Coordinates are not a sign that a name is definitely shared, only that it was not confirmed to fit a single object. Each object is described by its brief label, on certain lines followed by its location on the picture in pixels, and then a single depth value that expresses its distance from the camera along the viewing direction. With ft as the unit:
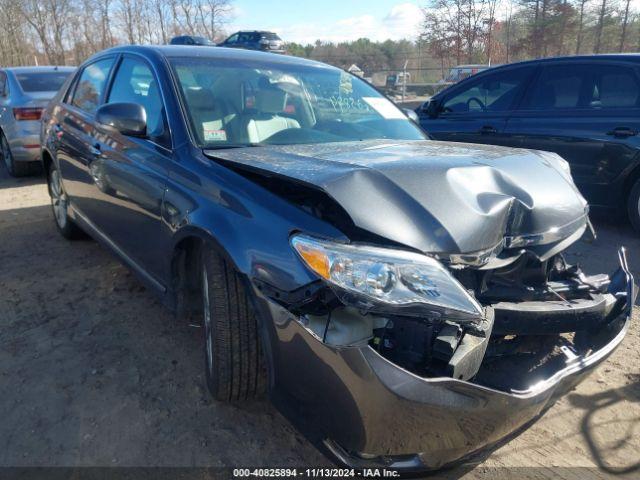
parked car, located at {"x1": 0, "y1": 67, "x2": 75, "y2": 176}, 23.40
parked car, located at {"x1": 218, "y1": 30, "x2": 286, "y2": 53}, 52.79
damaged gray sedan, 5.17
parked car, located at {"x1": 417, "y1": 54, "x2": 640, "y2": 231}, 15.16
